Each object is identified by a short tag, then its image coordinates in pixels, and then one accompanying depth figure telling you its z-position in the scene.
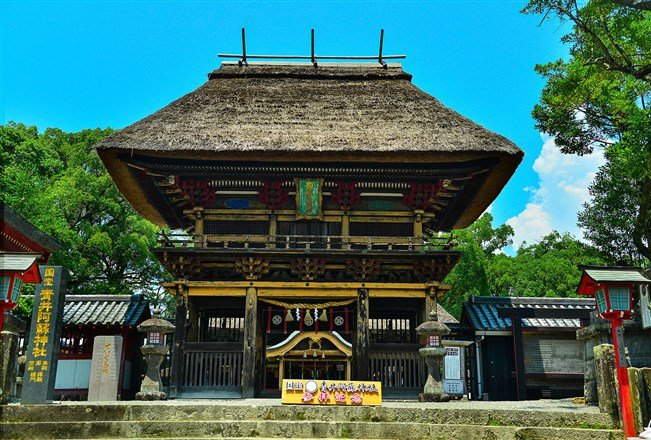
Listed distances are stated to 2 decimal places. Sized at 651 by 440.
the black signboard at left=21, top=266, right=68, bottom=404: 9.38
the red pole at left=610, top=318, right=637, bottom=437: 7.58
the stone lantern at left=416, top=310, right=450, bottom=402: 11.88
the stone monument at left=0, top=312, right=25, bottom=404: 8.67
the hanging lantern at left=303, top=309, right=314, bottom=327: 15.16
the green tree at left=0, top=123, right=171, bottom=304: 24.12
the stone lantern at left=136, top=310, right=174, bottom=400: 11.54
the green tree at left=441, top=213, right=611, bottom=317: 29.38
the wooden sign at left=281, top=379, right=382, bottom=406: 8.88
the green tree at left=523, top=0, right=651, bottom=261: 13.20
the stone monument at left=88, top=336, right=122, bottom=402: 13.85
